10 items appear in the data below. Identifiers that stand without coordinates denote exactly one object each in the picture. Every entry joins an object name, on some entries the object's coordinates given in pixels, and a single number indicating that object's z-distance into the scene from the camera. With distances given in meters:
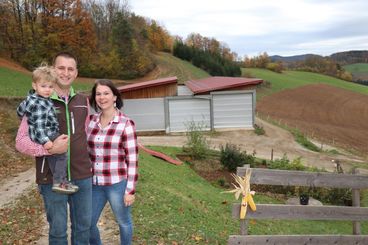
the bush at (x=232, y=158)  17.39
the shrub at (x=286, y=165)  16.44
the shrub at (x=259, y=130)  27.02
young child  3.64
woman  4.23
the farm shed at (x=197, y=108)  26.94
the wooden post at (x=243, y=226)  5.30
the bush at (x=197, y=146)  18.69
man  3.75
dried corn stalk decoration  5.19
